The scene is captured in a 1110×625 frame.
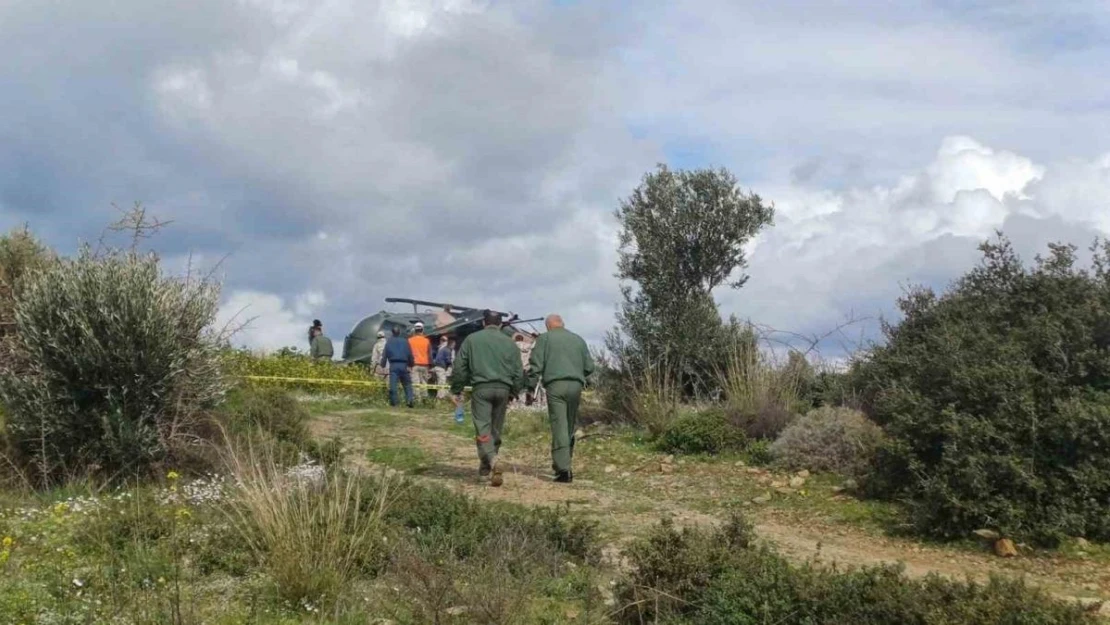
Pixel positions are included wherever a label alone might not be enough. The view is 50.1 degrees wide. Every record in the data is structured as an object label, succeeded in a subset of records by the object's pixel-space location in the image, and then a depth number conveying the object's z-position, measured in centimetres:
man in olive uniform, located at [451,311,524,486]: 1255
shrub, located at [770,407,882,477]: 1262
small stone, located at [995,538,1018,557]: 925
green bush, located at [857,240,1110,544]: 953
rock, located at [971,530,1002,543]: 949
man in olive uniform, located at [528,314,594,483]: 1276
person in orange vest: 2372
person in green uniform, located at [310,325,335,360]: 2784
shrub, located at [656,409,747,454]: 1462
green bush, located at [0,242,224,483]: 1127
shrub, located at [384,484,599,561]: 838
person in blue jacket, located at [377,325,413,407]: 2189
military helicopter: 2875
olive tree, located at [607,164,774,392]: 1873
